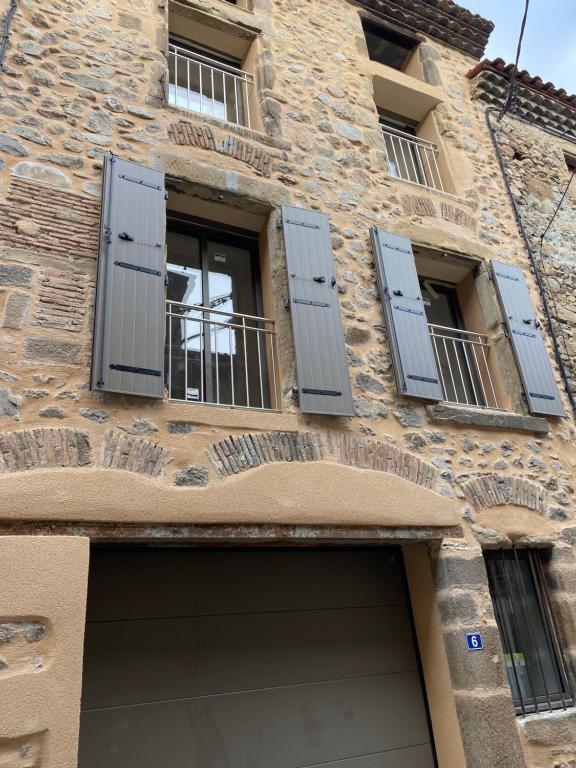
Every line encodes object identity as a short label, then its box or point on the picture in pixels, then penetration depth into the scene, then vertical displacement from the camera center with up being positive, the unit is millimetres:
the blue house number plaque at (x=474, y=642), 3549 -122
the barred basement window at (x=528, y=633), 3785 -109
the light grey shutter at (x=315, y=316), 3809 +2188
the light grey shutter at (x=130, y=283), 3237 +2169
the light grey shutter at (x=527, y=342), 4816 +2328
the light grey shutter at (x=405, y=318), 4242 +2335
